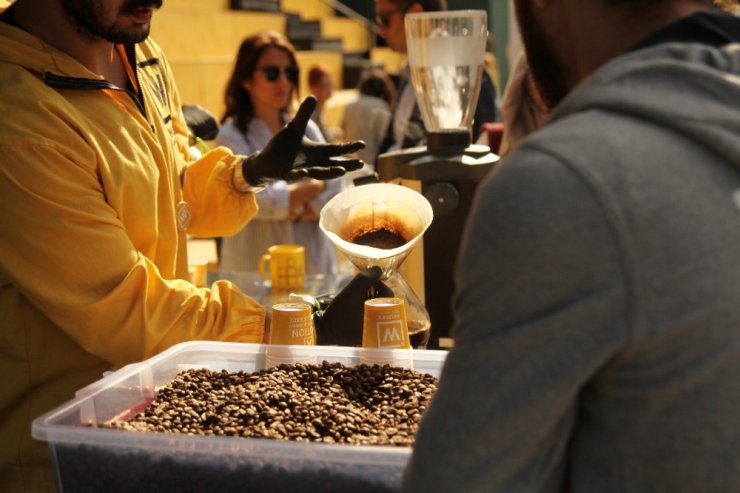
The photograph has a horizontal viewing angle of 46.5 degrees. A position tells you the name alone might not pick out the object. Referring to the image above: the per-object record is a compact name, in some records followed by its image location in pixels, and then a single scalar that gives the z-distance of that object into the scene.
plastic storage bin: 1.01
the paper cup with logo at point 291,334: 1.39
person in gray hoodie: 0.66
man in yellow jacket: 1.40
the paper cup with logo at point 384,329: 1.42
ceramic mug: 2.66
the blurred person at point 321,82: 6.88
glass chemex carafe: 1.64
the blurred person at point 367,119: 5.30
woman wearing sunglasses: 3.55
